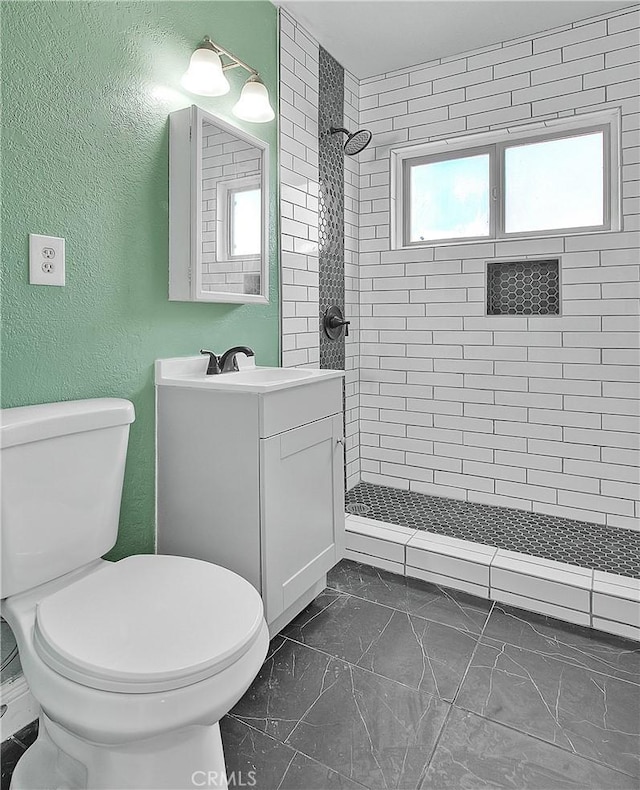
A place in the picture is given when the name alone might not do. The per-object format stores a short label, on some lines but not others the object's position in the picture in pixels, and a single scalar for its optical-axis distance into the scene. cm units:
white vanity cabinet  162
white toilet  99
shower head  272
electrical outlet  140
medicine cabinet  179
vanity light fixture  183
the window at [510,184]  260
